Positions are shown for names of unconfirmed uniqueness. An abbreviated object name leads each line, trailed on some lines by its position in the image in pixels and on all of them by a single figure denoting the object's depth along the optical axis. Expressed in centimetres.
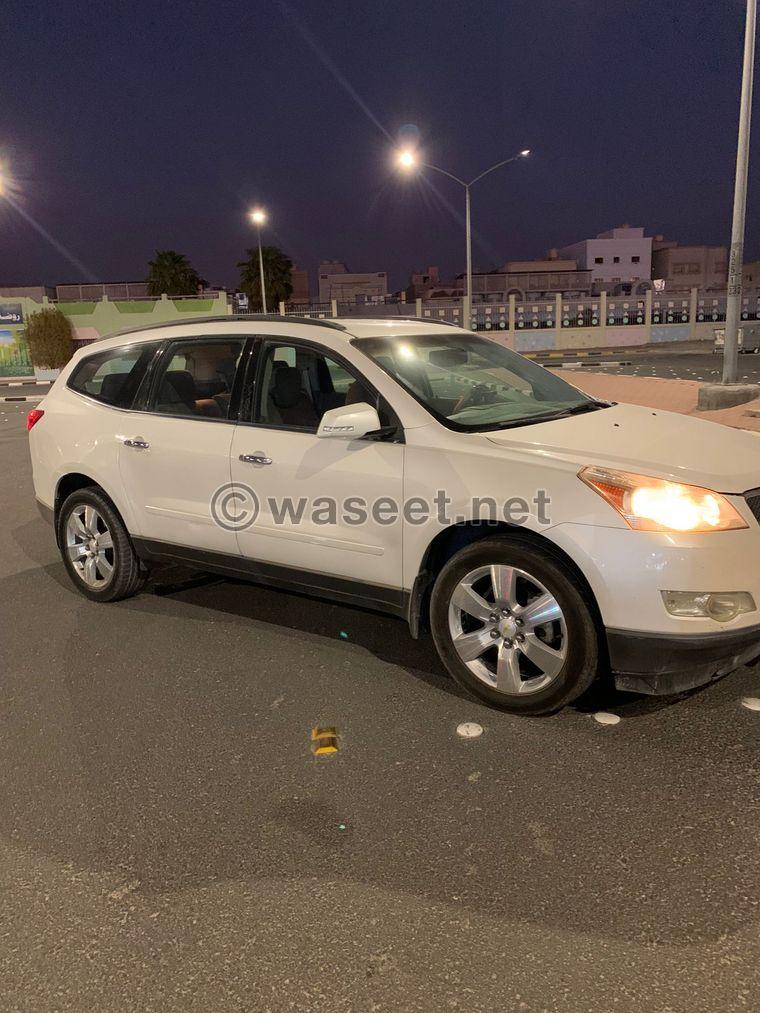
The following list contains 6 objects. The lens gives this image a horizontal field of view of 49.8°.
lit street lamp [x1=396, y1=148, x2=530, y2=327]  2509
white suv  328
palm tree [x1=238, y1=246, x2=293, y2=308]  6097
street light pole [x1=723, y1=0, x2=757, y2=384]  1250
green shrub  3669
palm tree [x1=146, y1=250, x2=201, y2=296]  6178
